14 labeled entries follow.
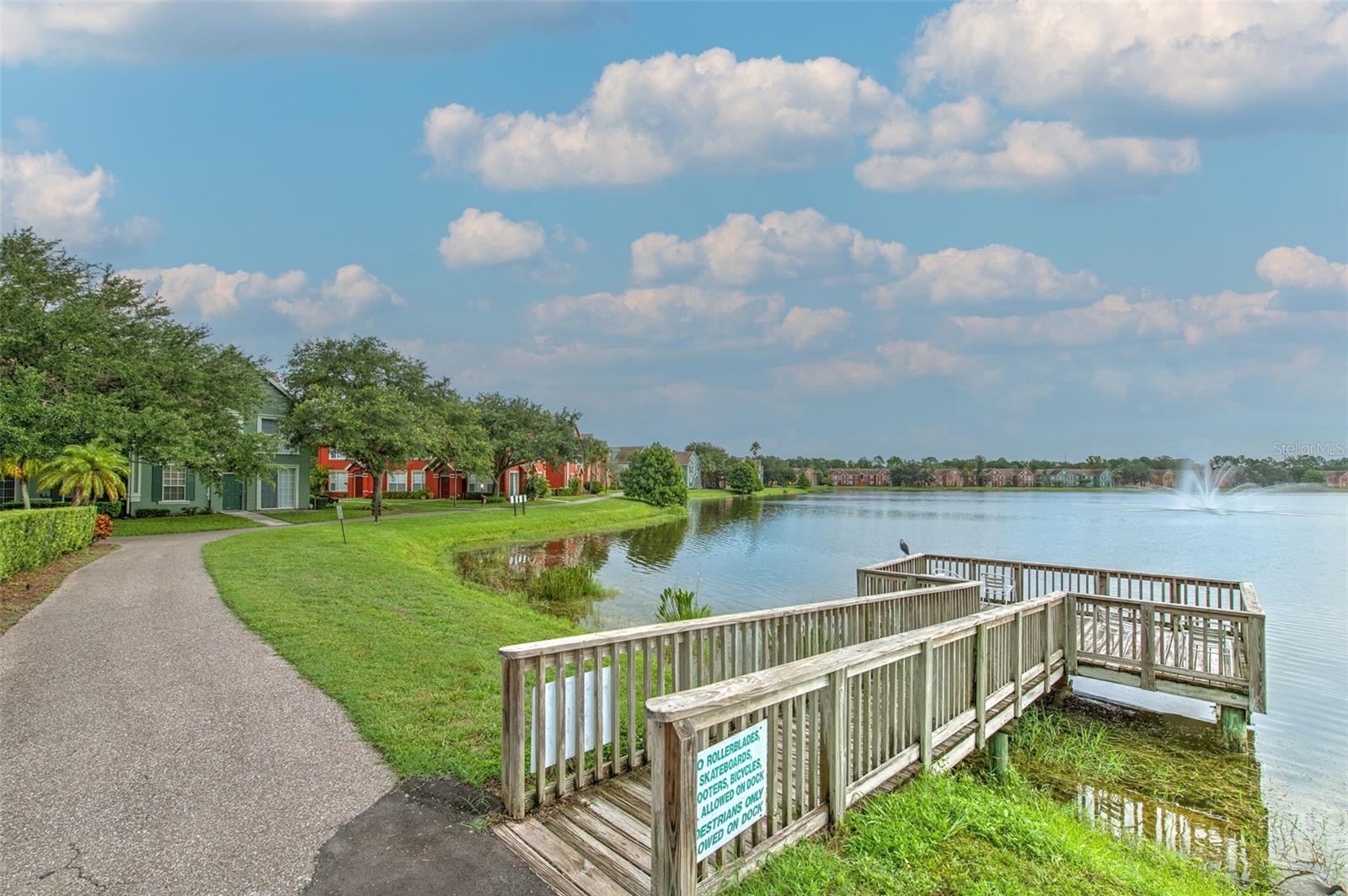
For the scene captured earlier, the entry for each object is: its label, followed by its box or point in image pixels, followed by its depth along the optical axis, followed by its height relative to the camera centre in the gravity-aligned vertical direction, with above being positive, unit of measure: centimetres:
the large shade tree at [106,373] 1838 +294
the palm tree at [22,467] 2044 -19
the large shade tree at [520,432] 4594 +208
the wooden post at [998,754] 644 -294
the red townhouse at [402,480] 5262 -160
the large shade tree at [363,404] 2852 +264
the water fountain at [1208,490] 6788 -360
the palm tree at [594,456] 6006 +49
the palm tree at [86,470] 1961 -27
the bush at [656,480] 5622 -168
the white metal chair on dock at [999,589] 1230 -248
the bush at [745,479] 9981 -283
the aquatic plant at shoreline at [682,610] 1122 -259
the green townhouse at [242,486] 2717 -112
